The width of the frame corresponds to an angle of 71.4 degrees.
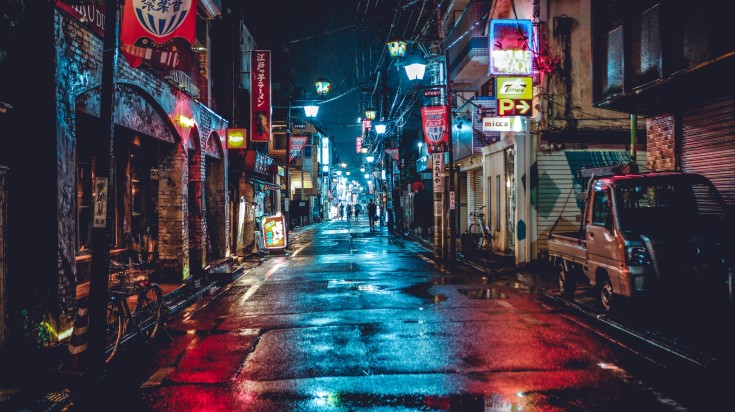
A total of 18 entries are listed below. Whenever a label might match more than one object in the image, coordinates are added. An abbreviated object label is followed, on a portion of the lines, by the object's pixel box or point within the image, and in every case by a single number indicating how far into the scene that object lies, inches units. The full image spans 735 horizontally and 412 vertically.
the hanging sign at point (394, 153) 1424.7
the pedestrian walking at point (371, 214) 1657.2
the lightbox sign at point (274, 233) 942.4
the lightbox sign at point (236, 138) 847.7
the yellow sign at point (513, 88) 660.7
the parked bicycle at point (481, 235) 895.1
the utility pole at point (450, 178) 785.6
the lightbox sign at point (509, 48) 658.8
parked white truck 326.0
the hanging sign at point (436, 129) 789.2
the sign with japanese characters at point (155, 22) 343.6
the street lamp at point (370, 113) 1556.3
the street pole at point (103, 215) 260.8
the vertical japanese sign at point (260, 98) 854.5
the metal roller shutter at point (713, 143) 414.0
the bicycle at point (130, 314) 308.5
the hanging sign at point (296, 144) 1360.7
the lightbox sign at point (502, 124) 748.6
